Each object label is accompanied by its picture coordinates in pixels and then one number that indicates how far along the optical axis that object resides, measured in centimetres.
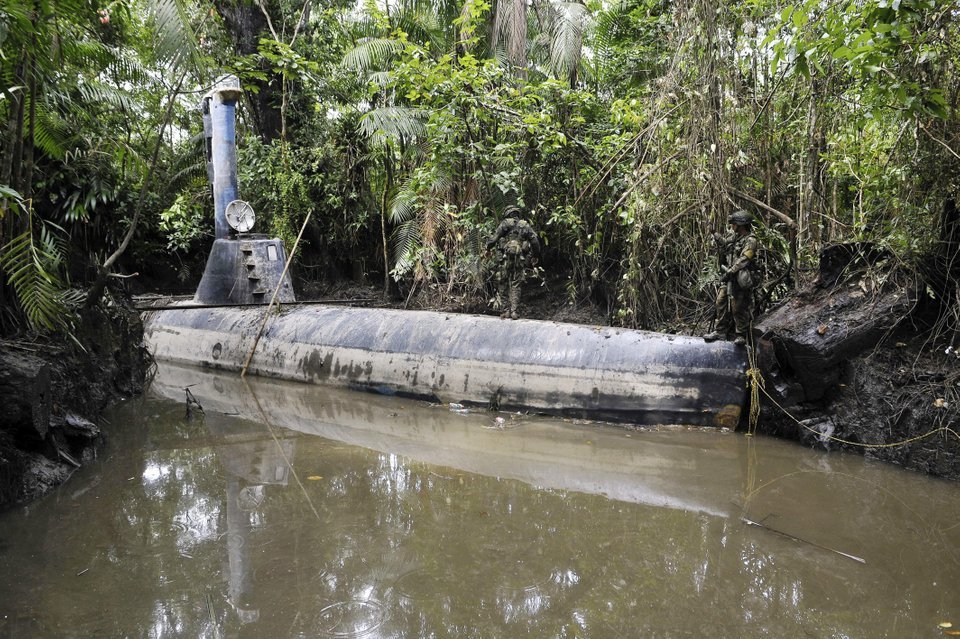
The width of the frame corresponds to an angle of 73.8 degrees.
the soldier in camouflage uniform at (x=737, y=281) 675
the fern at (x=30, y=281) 513
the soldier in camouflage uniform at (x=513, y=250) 896
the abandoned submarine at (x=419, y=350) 685
